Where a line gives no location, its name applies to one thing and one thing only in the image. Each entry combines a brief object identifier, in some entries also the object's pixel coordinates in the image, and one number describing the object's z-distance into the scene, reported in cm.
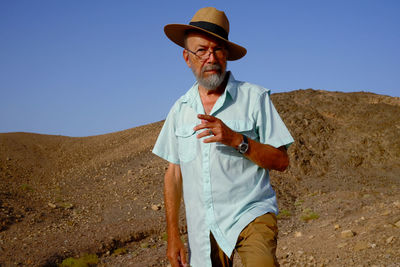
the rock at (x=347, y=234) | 680
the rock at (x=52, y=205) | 1069
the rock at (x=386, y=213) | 757
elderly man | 252
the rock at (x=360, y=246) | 598
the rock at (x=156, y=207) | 1017
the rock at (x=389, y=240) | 596
